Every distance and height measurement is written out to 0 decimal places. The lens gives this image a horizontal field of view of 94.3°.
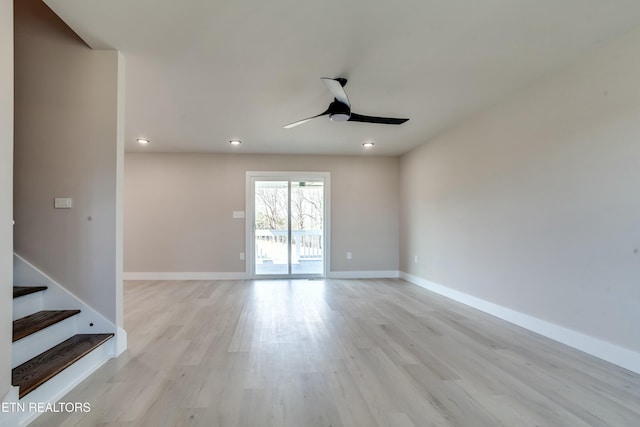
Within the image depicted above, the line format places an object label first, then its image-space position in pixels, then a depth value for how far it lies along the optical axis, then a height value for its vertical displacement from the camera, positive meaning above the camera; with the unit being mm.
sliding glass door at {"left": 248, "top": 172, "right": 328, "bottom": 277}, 5656 -90
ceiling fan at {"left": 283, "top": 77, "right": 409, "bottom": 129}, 2383 +1026
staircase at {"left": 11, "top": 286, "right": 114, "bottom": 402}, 1640 -842
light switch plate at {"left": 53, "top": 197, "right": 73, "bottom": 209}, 2199 +139
